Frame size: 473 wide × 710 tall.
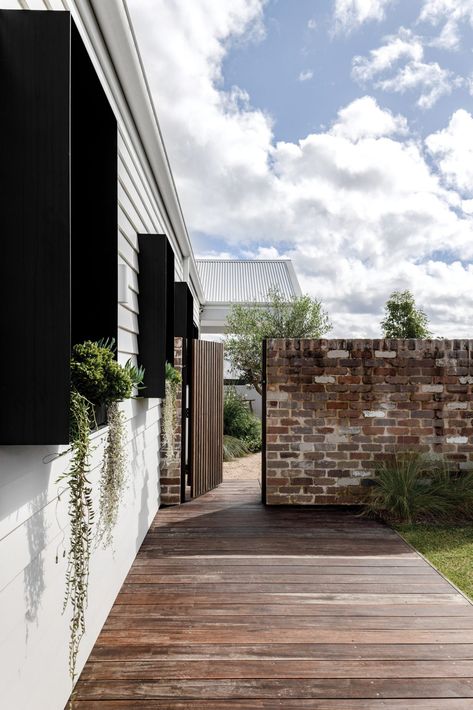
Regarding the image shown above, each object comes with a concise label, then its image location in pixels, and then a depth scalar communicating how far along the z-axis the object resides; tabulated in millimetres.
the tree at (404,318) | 13820
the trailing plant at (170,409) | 4270
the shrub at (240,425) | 8547
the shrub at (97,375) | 1853
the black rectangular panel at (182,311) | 5273
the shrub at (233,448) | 7730
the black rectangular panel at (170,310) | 4445
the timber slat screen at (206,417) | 5039
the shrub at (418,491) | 4352
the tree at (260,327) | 10633
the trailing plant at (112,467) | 2201
